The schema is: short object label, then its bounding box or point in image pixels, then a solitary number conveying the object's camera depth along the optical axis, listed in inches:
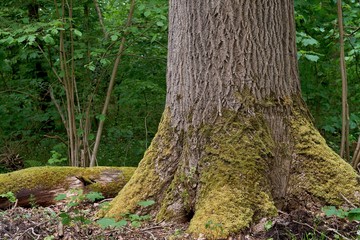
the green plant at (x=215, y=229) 115.3
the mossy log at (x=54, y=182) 178.1
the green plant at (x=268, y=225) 115.4
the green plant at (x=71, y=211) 112.8
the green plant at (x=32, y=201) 169.1
